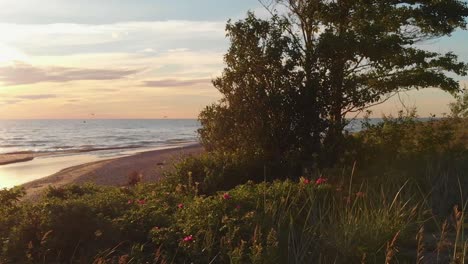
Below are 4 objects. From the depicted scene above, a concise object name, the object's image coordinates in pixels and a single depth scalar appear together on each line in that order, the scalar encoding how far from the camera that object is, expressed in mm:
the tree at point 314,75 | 11383
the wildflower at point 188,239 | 4977
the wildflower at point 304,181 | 6871
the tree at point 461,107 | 19356
